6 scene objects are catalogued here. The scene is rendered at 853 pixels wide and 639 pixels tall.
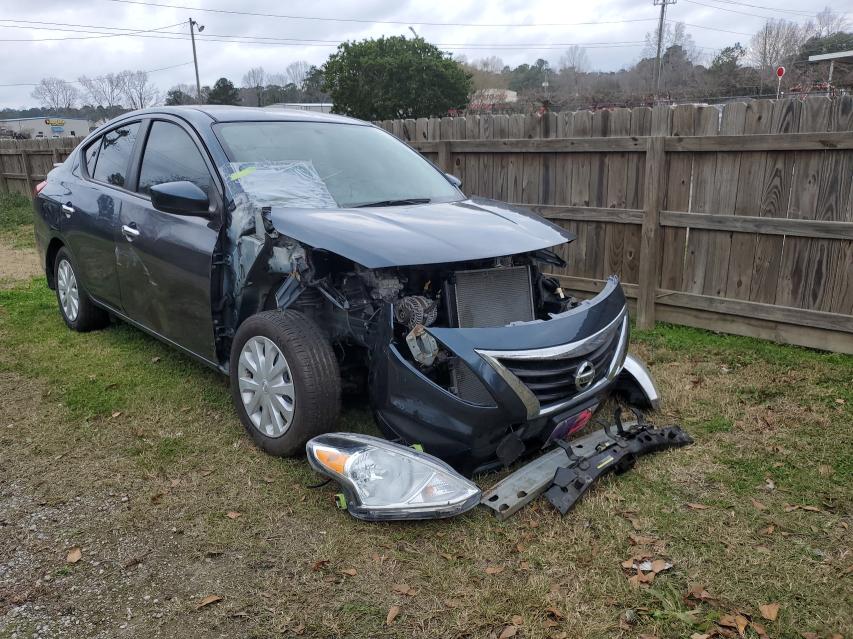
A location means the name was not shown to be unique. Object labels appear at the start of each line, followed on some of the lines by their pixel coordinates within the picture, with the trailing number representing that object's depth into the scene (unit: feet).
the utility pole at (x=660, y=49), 141.45
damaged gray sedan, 10.03
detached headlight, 9.52
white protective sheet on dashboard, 12.13
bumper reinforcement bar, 10.11
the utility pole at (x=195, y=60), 163.02
